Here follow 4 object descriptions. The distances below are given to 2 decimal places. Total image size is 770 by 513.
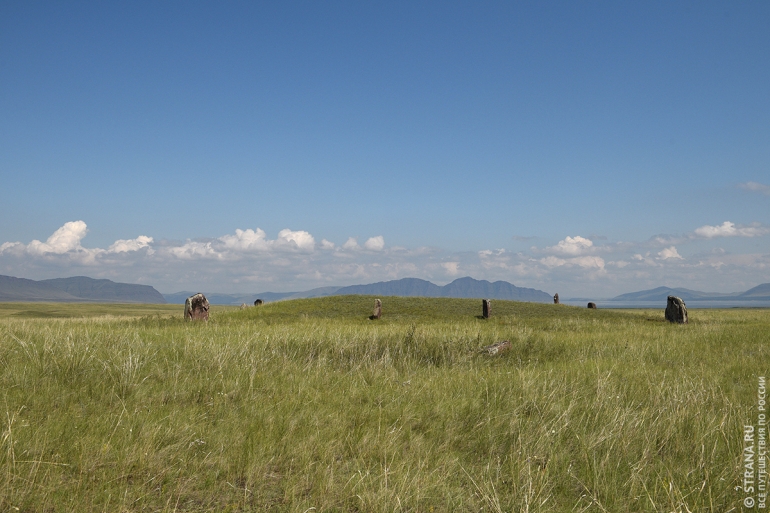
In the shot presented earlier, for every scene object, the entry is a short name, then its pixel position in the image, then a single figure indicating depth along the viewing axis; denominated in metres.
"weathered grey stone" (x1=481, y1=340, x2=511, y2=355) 12.20
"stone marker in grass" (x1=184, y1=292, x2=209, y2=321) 23.83
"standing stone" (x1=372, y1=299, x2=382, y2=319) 27.08
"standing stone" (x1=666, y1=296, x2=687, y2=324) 27.20
